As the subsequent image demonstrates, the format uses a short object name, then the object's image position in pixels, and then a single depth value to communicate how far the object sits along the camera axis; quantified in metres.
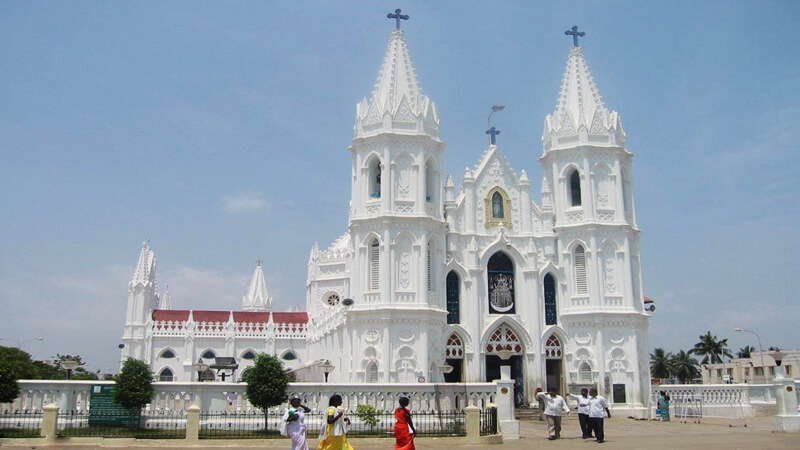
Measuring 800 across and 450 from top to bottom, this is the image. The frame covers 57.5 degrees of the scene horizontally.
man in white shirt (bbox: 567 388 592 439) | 22.02
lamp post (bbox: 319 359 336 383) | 32.78
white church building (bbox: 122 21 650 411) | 36.44
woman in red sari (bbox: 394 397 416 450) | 13.88
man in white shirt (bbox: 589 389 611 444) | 21.28
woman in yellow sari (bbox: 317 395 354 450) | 13.31
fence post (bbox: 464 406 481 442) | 21.19
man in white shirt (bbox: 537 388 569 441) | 22.61
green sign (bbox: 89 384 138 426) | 23.89
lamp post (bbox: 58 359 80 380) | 27.19
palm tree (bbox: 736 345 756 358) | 105.80
